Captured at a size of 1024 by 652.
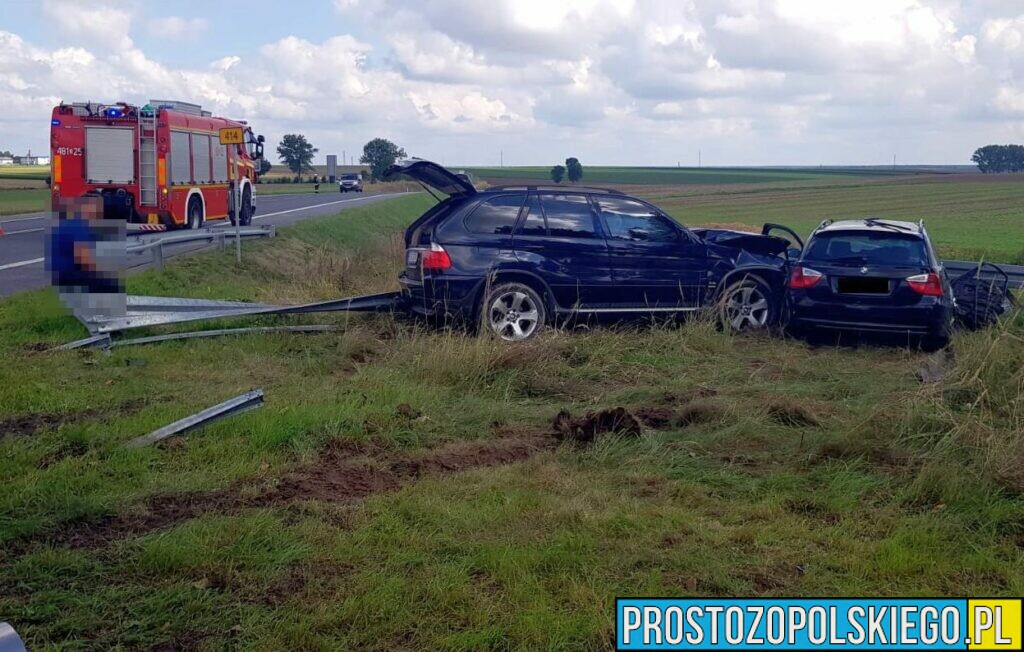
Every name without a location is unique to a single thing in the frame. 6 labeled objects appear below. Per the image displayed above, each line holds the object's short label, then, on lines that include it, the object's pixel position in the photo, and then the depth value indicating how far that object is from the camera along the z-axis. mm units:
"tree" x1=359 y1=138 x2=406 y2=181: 99938
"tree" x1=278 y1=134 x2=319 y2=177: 105750
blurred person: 9805
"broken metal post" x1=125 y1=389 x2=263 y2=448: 6410
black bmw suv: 10281
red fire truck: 21531
